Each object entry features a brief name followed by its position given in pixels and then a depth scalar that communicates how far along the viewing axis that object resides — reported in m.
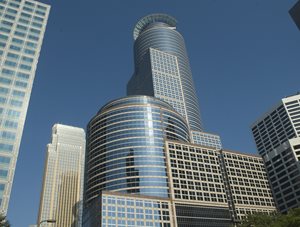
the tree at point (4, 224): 46.93
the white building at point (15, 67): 90.56
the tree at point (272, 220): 58.12
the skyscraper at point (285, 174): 159.50
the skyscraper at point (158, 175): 128.12
